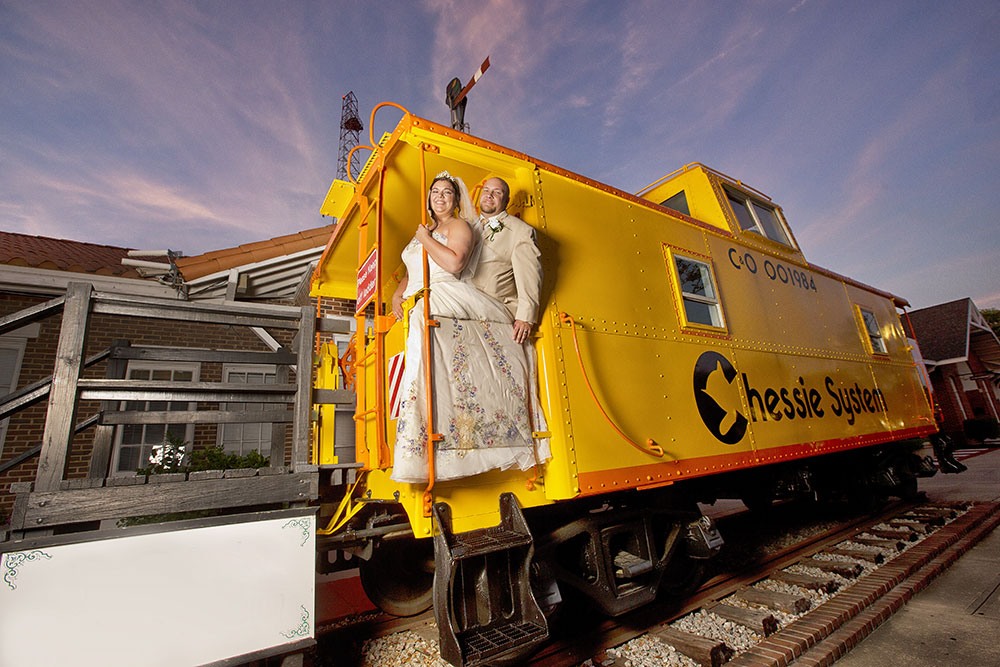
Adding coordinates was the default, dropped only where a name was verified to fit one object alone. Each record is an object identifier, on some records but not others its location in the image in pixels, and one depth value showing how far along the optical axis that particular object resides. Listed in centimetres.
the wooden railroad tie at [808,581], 348
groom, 254
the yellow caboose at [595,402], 229
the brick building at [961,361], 1795
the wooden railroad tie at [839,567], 377
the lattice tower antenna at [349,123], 2386
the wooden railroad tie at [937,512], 542
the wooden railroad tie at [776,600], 315
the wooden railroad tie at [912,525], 498
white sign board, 158
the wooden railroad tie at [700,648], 251
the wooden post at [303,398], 224
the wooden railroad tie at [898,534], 467
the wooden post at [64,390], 182
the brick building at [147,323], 652
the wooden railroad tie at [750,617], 288
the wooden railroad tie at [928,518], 516
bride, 217
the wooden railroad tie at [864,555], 416
